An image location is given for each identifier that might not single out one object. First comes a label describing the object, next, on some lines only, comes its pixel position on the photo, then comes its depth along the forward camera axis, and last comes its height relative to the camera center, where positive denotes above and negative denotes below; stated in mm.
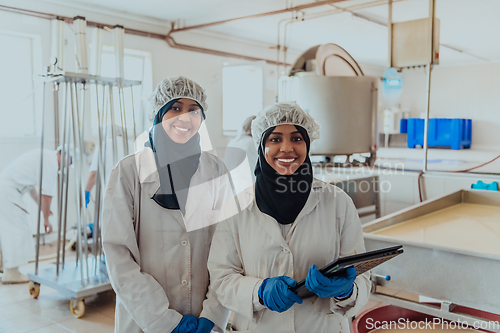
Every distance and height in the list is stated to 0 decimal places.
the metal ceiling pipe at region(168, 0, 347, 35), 3545 +1172
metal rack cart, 2295 -122
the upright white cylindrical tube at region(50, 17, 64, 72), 2119 +470
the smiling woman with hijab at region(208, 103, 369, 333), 1000 -242
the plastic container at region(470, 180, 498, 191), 2523 -274
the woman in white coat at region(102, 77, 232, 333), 1036 -230
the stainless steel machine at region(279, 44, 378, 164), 2629 +268
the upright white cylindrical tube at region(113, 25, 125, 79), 2170 +460
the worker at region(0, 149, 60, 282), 2883 -432
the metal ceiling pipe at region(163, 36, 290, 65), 4500 +1006
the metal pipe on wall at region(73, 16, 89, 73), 2170 +485
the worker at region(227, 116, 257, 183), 2920 -32
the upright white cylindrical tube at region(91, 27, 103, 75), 2219 +463
